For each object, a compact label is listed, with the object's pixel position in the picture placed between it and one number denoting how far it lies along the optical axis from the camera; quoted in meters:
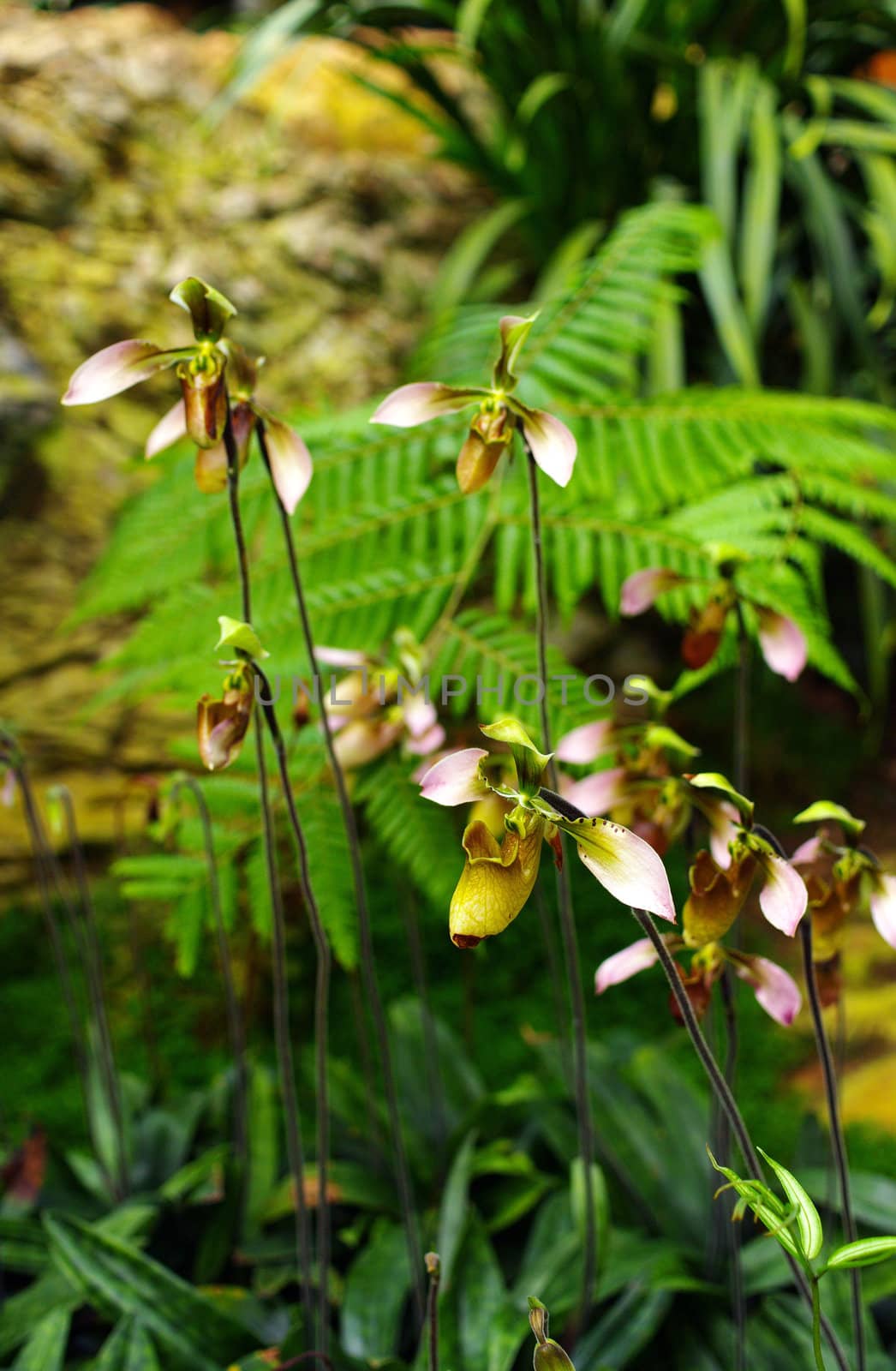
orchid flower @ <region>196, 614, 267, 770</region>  0.55
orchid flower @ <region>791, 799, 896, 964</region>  0.59
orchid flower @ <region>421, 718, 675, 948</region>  0.41
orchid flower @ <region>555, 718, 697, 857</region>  0.67
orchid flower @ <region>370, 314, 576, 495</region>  0.54
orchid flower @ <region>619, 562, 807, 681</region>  0.70
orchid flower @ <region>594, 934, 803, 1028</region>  0.61
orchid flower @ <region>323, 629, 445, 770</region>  0.82
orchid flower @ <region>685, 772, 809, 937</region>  0.50
